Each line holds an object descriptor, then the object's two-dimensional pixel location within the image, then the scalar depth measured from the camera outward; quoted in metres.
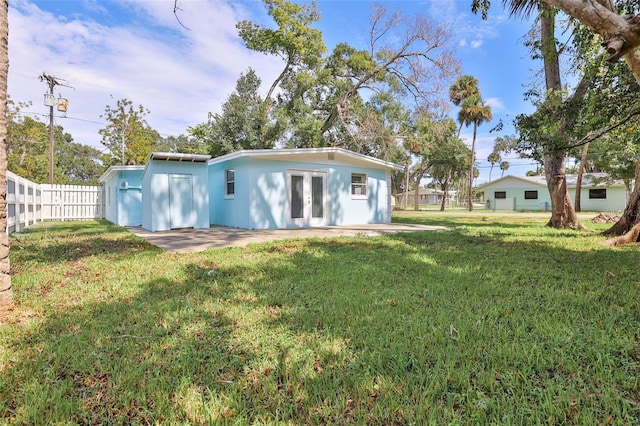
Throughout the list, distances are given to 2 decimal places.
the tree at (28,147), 26.08
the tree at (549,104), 6.81
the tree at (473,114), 28.17
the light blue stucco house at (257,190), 10.12
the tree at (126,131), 29.14
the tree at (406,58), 16.41
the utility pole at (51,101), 18.98
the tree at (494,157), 48.62
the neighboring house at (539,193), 27.61
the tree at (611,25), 2.62
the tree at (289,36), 20.67
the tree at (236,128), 20.66
